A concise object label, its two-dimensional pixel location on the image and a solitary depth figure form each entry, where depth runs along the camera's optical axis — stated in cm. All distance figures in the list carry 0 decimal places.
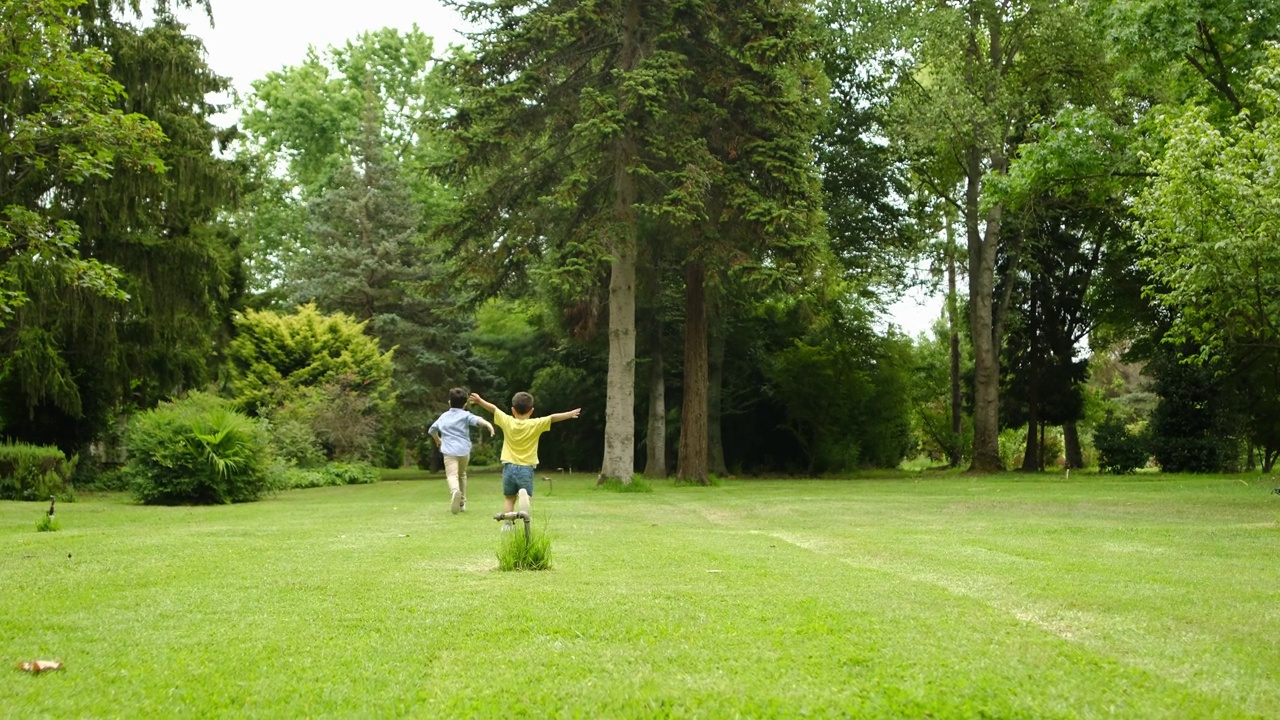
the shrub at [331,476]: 3145
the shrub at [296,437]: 3338
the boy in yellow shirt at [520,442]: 1155
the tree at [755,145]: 2656
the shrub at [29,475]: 2289
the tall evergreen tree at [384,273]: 4588
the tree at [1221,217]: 1669
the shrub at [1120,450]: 3806
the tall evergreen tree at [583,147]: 2581
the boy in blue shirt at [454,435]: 1591
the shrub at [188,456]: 2150
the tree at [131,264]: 2534
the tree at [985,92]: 3250
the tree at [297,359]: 3635
